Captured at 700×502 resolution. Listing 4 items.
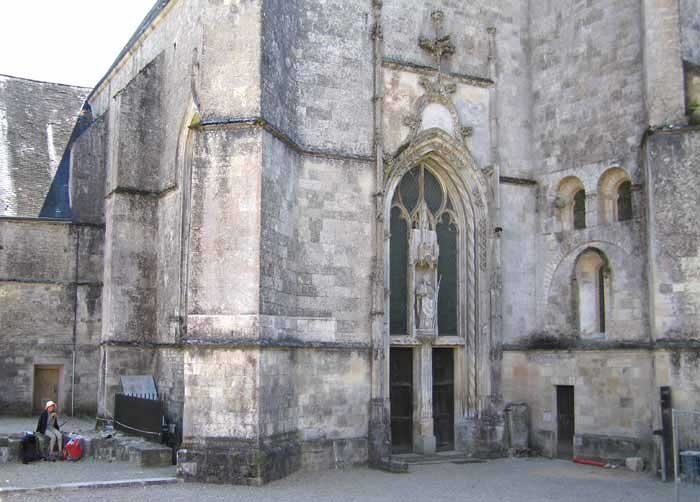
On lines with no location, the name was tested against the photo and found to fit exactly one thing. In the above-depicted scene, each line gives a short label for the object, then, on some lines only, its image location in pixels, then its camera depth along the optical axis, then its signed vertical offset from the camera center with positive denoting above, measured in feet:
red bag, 50.08 -6.34
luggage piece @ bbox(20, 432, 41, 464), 48.88 -6.10
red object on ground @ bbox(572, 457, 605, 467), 52.95 -7.48
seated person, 50.57 -5.05
